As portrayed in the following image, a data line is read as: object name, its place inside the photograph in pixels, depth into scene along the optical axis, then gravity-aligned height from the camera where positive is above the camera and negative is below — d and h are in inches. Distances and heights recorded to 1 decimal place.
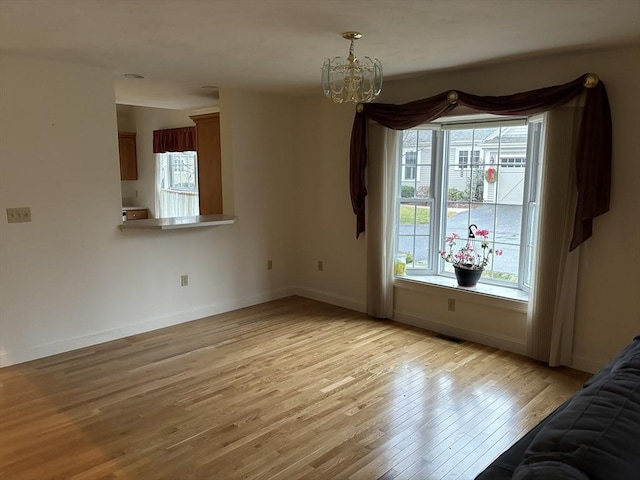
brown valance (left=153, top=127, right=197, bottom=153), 276.7 +21.5
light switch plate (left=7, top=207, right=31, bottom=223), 138.4 -11.7
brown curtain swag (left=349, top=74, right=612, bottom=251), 126.5 +14.5
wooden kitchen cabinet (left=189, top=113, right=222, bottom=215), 209.5 +5.7
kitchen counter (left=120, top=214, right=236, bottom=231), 163.5 -16.9
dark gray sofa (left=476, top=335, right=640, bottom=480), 34.4 -20.5
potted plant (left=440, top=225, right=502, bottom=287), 166.6 -28.9
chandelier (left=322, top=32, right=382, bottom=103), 108.4 +22.3
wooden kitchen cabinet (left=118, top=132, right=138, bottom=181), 319.9 +12.4
